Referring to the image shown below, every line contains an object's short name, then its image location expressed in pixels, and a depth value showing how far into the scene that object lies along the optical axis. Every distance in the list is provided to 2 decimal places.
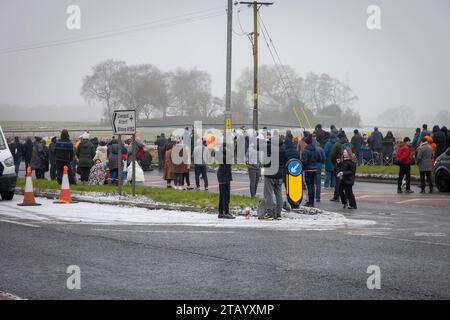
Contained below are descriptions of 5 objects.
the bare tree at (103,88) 70.12
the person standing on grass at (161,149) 36.06
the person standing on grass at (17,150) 34.25
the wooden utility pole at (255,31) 39.44
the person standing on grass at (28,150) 34.59
